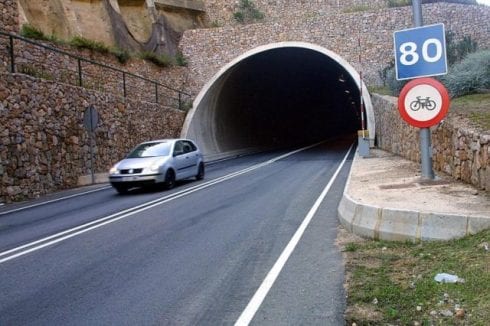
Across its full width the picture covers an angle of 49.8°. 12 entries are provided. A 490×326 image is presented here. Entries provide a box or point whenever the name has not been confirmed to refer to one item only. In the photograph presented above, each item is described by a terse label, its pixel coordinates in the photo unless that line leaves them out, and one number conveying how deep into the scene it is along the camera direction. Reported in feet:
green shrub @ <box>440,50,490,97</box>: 52.06
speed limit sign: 29.89
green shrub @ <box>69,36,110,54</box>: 82.58
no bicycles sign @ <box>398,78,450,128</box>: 28.73
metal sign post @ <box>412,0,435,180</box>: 30.73
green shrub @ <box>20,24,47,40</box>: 72.69
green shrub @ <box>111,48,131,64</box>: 92.22
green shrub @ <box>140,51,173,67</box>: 101.24
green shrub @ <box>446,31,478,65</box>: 92.58
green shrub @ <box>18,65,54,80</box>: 56.94
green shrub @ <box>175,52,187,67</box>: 112.12
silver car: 49.75
